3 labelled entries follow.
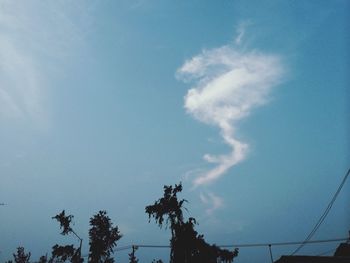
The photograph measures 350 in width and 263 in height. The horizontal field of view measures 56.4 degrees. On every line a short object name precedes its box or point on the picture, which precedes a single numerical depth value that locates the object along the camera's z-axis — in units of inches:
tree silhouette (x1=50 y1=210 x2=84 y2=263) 1581.3
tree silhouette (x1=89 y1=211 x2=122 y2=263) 1680.6
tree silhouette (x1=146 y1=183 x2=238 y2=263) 1624.0
